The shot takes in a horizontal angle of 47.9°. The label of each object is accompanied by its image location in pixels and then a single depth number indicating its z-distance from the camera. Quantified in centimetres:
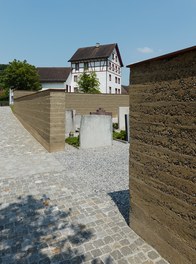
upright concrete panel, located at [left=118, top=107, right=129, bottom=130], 1568
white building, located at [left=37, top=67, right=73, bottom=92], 4719
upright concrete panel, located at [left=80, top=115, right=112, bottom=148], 1026
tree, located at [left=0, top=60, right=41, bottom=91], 3750
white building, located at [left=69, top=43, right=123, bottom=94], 4244
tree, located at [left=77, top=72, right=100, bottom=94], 3312
